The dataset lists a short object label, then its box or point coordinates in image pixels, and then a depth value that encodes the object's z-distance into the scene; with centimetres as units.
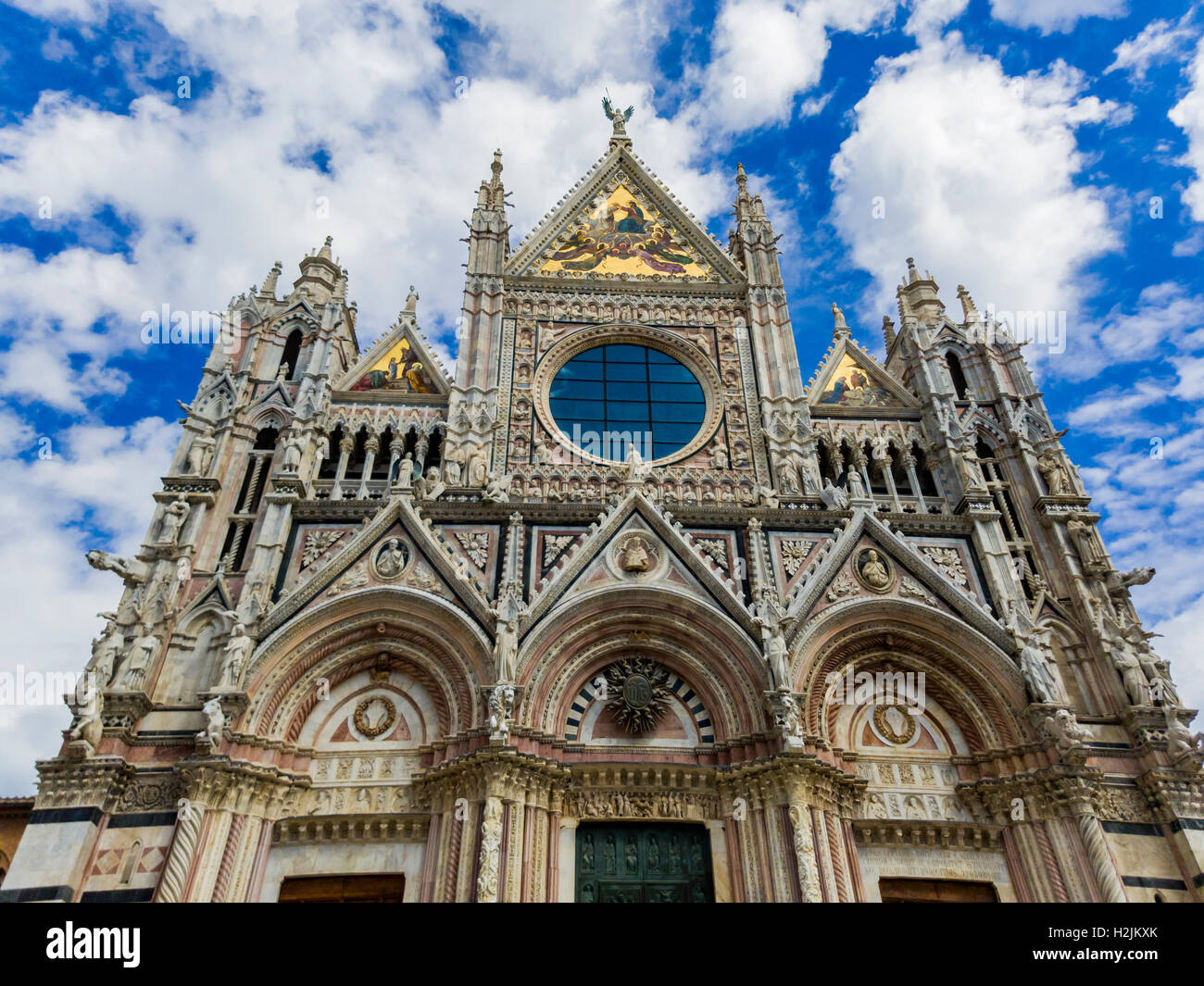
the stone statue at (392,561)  1510
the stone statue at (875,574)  1539
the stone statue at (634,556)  1518
